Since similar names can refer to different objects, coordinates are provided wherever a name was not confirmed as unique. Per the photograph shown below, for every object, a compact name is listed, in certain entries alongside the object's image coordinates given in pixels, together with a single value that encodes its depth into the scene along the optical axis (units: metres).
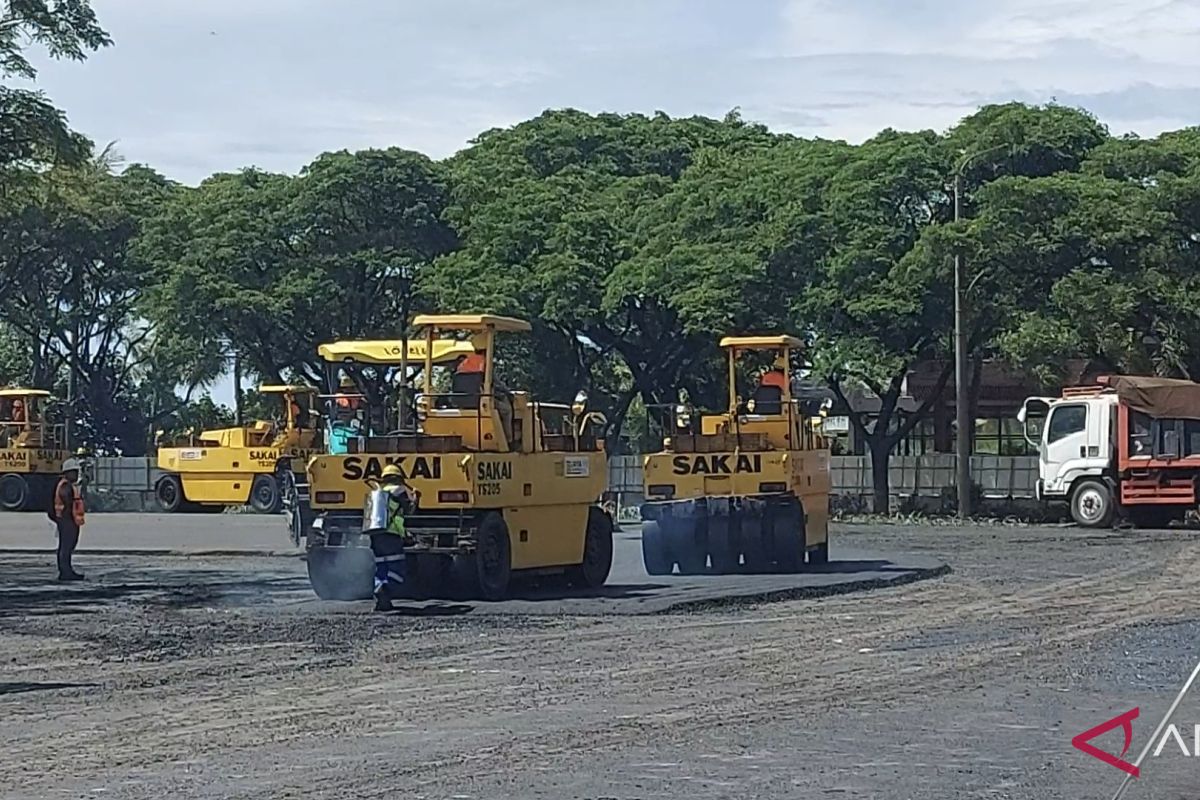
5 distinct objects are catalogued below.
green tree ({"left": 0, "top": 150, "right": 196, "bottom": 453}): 55.66
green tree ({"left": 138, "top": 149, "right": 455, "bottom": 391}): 50.66
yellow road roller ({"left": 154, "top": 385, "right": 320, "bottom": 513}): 45.06
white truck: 38.09
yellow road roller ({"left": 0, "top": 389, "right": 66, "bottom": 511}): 48.66
